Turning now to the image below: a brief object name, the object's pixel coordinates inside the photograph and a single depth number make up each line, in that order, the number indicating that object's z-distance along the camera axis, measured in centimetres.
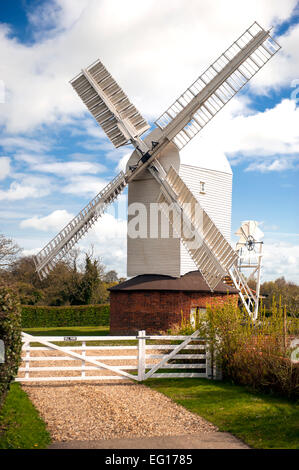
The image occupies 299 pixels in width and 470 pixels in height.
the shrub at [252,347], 983
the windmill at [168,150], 1920
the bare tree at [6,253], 3475
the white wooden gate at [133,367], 1102
